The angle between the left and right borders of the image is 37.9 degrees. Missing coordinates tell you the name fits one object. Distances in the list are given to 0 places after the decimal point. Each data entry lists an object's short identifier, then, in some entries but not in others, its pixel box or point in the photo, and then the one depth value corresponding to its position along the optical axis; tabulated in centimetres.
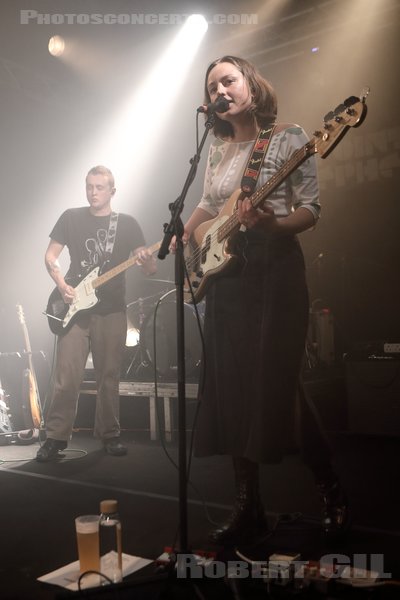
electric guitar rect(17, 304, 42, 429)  526
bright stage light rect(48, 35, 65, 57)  613
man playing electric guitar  435
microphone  225
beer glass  199
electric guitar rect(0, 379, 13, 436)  521
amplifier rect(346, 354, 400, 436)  466
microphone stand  190
